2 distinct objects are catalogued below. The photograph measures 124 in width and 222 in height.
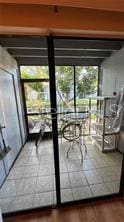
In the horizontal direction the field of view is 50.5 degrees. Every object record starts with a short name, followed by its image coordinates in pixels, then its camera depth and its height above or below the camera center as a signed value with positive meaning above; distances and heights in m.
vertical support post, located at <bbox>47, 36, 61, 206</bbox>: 1.25 -0.09
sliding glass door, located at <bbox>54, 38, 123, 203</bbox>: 1.85 -1.04
